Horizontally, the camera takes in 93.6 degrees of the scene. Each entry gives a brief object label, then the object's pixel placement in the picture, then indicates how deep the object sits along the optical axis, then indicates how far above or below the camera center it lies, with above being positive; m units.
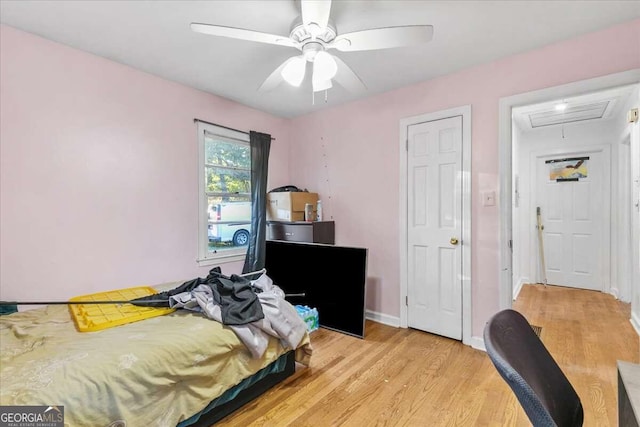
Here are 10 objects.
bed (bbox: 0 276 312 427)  1.17 -0.68
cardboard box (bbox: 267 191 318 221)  3.52 +0.12
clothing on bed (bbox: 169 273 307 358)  1.79 -0.67
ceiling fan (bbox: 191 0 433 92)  1.55 +0.97
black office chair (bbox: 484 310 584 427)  0.81 -0.44
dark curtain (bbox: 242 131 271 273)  3.47 +0.13
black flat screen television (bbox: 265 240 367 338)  2.94 -0.69
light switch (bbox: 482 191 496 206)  2.56 +0.14
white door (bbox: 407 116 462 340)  2.79 -0.12
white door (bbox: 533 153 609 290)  4.38 -0.12
